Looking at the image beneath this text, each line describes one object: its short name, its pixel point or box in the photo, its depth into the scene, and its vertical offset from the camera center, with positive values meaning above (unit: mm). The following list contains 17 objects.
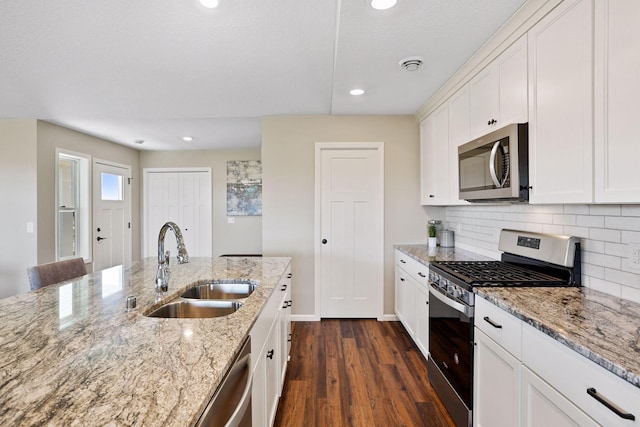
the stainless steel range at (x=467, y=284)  1685 -420
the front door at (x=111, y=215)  4844 -47
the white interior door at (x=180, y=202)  5914 +187
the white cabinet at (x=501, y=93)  1767 +760
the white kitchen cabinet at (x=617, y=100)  1144 +431
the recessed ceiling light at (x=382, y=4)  1615 +1086
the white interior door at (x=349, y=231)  3658 -222
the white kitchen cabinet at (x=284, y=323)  2094 -792
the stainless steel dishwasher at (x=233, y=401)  759 -506
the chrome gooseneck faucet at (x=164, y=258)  1606 -238
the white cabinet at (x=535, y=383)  896 -602
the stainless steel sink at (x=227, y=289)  1857 -458
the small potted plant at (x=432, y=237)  3279 -263
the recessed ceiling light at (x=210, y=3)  1674 +1125
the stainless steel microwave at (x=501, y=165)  1731 +282
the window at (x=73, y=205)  4277 +95
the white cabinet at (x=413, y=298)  2527 -795
